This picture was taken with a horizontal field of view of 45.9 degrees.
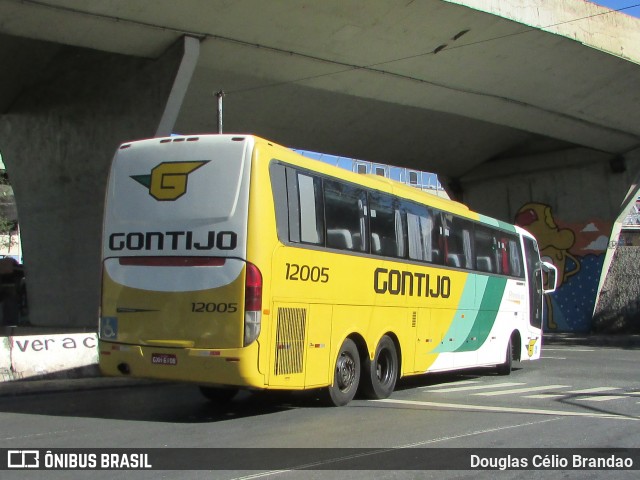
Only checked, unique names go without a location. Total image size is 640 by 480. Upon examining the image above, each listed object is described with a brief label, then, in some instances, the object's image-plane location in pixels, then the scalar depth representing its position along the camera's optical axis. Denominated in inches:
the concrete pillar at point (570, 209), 1189.1
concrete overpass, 660.7
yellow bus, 344.5
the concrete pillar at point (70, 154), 759.7
